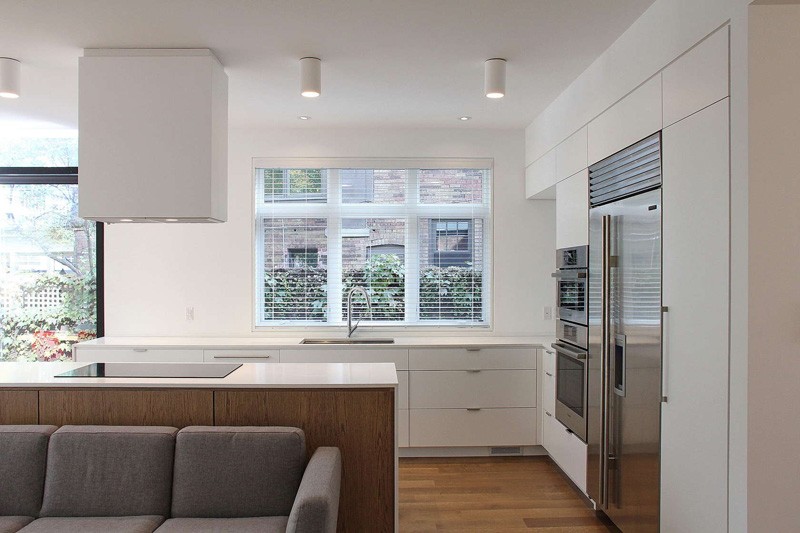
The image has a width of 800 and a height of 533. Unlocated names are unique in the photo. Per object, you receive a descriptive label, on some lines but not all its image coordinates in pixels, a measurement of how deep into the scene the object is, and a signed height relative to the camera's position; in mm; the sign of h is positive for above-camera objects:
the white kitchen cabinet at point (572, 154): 3455 +698
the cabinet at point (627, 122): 2556 +700
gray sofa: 2371 -839
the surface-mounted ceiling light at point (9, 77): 3213 +1021
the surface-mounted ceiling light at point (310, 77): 3225 +1025
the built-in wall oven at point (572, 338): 3398 -425
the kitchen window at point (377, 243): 4969 +203
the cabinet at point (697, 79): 2035 +701
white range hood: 3068 +673
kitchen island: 2639 -641
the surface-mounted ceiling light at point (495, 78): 3225 +1032
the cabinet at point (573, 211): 3441 +352
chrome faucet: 4773 -316
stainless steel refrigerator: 2568 -323
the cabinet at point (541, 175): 4137 +691
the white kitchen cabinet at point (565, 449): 3523 -1177
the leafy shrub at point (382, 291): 4984 -204
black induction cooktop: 2811 -513
